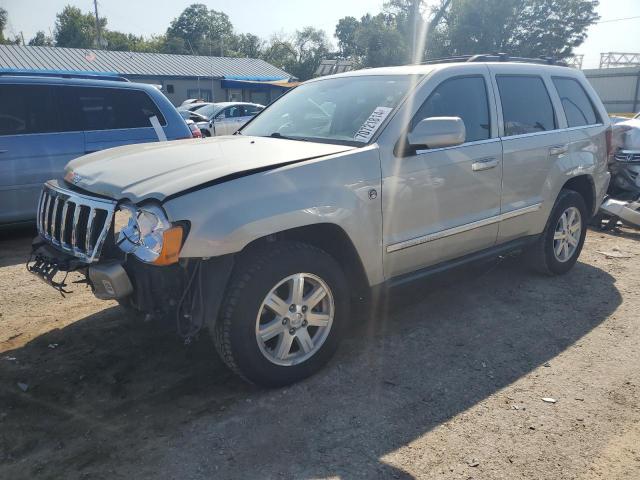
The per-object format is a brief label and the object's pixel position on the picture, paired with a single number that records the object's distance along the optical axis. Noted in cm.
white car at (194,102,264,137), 1653
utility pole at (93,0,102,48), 5506
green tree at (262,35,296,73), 7231
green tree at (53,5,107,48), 7488
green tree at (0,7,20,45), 6869
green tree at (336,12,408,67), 4309
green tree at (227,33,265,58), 7600
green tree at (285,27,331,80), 7231
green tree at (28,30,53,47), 8431
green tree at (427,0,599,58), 4169
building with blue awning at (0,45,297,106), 3006
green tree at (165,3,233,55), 8481
